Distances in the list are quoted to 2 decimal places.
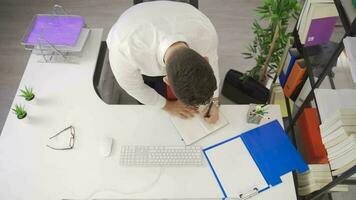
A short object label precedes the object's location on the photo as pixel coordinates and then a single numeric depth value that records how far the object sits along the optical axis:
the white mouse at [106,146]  1.51
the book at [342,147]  1.19
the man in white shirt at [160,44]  1.10
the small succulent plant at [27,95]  1.64
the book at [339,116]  1.26
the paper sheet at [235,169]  1.42
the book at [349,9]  1.28
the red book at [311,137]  1.72
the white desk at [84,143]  1.42
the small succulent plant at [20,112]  1.57
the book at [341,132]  1.23
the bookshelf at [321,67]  1.28
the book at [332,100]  1.44
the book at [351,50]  1.14
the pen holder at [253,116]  1.56
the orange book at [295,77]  1.82
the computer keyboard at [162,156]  1.48
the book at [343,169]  1.20
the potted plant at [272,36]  1.67
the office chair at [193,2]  1.81
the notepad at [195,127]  1.56
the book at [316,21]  1.61
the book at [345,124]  1.24
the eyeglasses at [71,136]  1.54
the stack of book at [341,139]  1.21
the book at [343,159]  1.19
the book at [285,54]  1.78
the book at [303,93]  1.77
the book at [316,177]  1.49
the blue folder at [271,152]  1.45
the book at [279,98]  2.00
